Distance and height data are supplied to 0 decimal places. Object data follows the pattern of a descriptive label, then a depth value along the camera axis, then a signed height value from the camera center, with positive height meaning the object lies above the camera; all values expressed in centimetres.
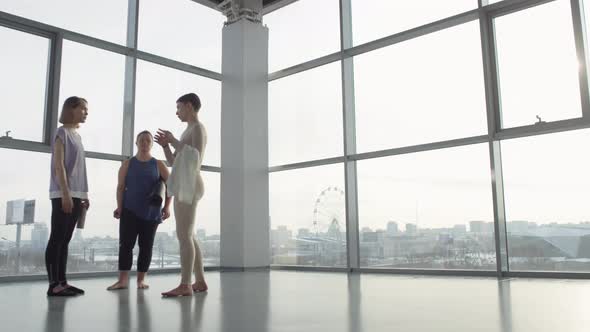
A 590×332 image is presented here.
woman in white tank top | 276 +32
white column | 610 +121
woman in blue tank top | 329 +23
